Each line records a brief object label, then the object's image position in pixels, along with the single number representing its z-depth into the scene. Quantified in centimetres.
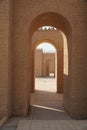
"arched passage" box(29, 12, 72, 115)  1053
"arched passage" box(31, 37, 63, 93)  1984
